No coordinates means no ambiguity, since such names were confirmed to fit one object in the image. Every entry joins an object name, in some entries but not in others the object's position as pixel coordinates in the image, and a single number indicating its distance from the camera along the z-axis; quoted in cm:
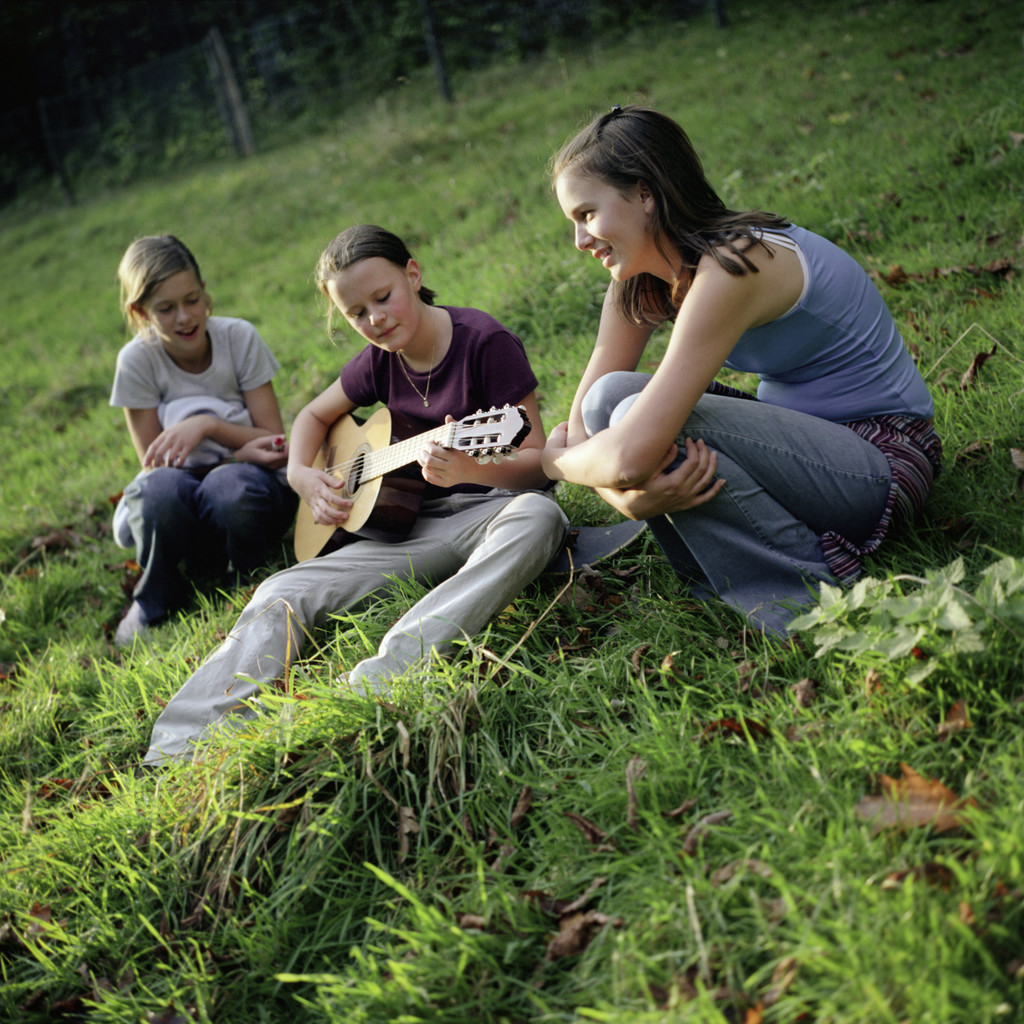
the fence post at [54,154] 1452
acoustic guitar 261
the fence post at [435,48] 1060
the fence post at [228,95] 1234
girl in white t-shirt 357
